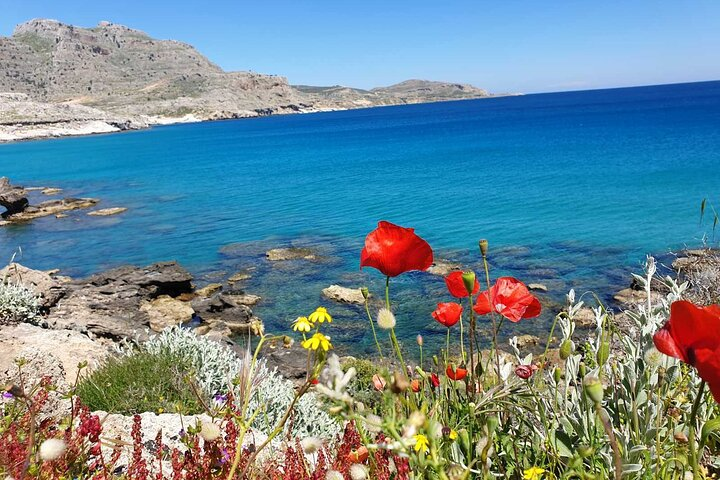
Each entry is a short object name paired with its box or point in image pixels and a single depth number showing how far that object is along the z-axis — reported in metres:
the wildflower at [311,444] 1.37
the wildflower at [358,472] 1.27
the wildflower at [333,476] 1.32
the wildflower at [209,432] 1.50
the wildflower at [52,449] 1.22
